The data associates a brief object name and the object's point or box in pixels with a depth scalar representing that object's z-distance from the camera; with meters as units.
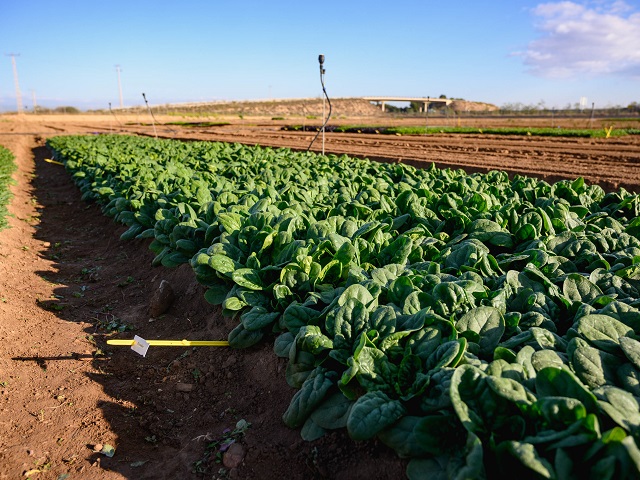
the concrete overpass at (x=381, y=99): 96.38
